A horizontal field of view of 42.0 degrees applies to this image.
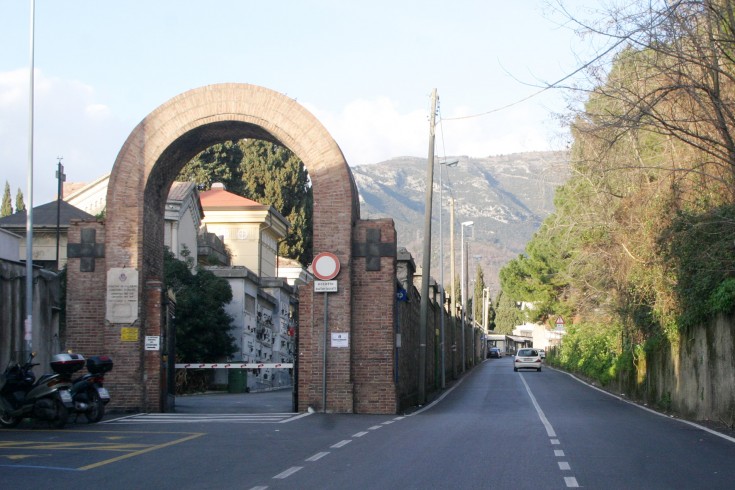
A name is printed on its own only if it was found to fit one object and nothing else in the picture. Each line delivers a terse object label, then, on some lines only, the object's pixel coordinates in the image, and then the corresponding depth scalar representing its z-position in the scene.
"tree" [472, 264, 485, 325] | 148.88
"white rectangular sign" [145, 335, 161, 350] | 22.38
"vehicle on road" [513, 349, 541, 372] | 61.66
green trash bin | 39.50
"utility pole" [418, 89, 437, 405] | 31.31
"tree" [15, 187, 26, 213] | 105.18
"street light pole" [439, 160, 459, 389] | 42.78
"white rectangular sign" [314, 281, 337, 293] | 22.08
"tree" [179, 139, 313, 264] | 71.31
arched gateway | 22.09
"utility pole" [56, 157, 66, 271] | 42.09
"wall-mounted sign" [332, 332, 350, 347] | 22.03
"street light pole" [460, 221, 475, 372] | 66.69
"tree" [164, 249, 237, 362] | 38.88
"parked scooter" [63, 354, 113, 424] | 18.14
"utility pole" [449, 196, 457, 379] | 56.08
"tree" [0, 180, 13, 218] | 104.52
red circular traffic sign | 22.12
